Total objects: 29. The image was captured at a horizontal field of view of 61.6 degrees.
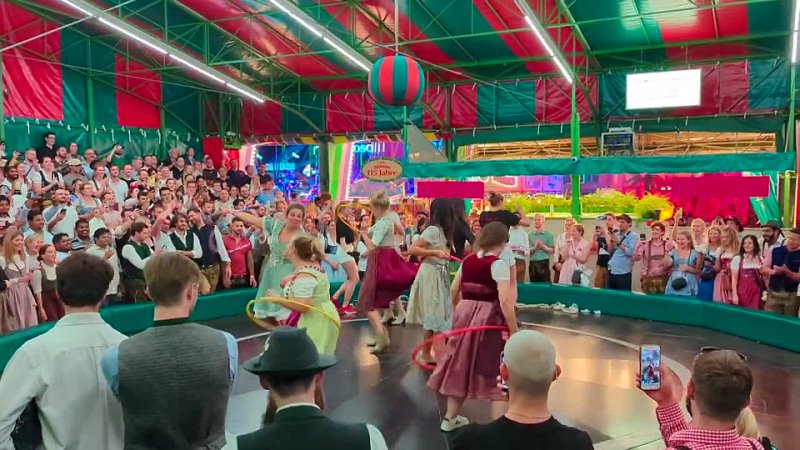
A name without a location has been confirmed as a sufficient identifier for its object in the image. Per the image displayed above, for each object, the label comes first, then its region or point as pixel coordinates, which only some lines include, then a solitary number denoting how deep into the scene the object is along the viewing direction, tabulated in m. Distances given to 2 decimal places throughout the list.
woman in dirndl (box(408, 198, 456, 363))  6.29
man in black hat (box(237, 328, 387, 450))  1.77
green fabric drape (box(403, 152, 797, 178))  10.45
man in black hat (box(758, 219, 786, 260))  7.85
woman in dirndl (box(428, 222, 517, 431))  4.72
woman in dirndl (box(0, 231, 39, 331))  7.05
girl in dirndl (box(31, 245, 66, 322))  7.38
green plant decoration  12.39
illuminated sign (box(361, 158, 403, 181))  17.61
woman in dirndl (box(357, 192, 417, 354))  7.39
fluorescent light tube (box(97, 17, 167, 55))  11.33
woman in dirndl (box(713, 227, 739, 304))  8.30
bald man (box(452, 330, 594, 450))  2.00
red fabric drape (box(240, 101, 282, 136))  20.53
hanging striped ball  8.92
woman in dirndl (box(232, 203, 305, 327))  6.54
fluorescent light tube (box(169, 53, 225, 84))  14.01
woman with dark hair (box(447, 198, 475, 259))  6.32
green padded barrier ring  7.57
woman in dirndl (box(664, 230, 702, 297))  9.05
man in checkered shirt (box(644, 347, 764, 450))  1.97
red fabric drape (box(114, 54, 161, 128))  17.62
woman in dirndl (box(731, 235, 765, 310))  8.04
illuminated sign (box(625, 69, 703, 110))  15.45
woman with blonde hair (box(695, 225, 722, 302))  8.63
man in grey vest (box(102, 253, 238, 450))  2.32
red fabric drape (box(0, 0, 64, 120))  14.60
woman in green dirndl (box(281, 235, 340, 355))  4.45
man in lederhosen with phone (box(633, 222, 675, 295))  9.34
